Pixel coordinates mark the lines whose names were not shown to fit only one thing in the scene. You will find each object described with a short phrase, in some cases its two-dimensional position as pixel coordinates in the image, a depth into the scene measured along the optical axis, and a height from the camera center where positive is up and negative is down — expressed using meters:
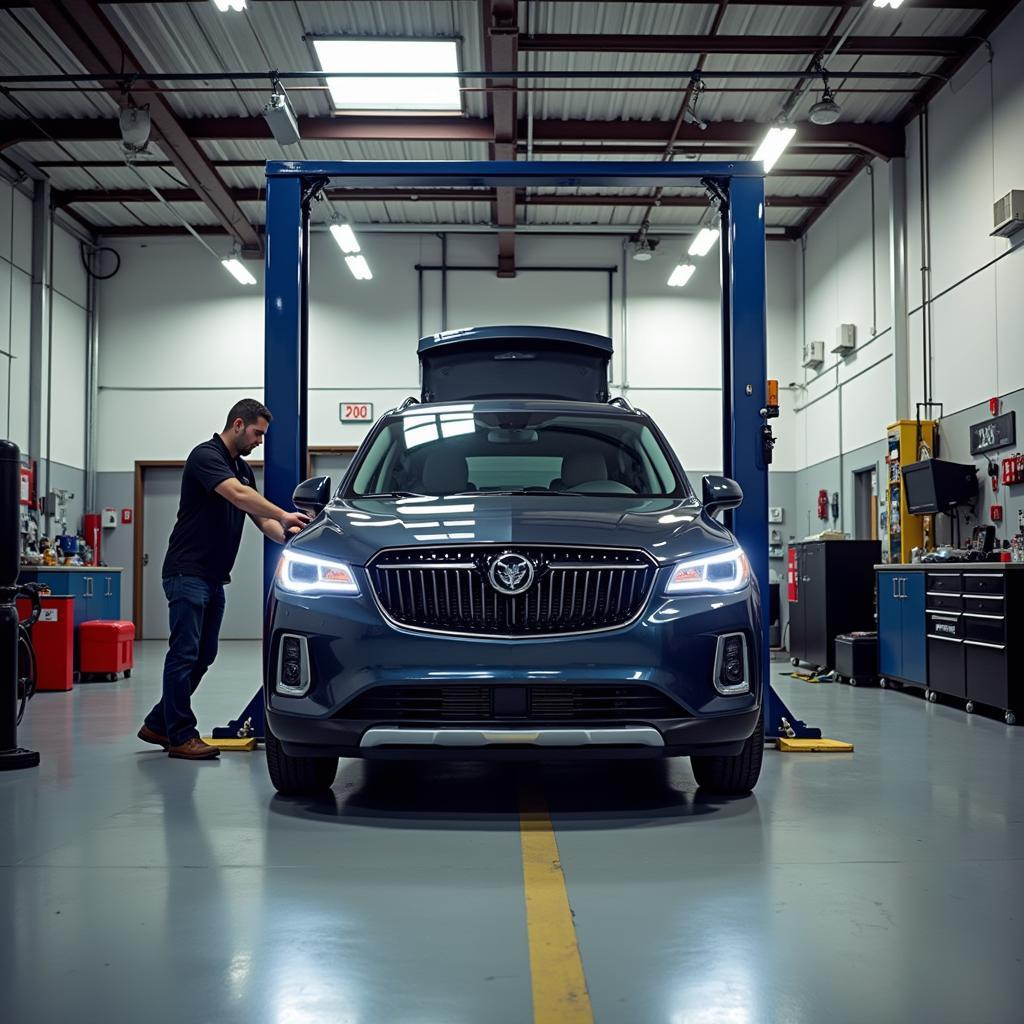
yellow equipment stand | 10.55 +0.64
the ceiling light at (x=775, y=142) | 9.85 +3.81
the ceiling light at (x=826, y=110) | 10.07 +4.16
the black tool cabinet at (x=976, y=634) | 6.79 -0.54
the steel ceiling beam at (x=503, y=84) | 9.20 +4.55
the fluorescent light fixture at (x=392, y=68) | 10.37 +4.89
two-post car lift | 5.54 +1.38
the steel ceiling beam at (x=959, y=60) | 9.53 +4.73
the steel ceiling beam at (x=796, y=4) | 9.47 +4.90
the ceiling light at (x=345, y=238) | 13.02 +3.89
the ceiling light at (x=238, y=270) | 14.39 +3.89
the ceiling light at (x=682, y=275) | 14.53 +3.83
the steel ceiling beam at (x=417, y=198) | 14.51 +4.87
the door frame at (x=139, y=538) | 16.03 +0.32
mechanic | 5.15 +0.03
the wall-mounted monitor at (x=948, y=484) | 9.71 +0.62
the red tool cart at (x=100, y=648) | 9.68 -0.78
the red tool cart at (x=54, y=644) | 9.01 -0.69
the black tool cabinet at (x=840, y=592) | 10.23 -0.36
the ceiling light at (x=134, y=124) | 10.59 +4.27
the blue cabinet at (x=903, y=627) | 8.37 -0.59
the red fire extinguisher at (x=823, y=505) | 14.54 +0.67
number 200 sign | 15.90 +2.14
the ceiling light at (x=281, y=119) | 9.85 +4.04
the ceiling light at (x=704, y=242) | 12.72 +3.79
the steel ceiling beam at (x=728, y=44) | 10.16 +4.84
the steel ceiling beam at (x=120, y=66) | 9.34 +4.66
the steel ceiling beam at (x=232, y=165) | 13.45 +4.92
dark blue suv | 3.53 -0.26
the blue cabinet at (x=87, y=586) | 9.77 -0.25
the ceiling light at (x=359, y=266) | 14.08 +3.85
